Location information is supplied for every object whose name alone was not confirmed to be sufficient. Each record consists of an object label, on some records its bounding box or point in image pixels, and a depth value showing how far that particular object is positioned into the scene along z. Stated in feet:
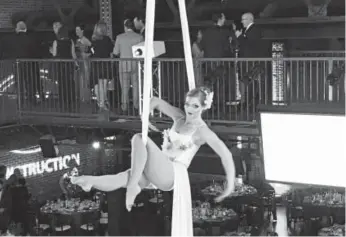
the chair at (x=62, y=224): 44.49
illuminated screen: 21.29
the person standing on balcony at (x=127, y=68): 31.35
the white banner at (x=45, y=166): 47.73
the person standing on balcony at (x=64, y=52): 35.91
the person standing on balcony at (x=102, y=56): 33.38
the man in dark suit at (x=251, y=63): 29.01
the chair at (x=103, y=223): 45.01
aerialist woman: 13.50
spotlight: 51.67
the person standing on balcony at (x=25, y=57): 35.01
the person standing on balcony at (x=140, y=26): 33.30
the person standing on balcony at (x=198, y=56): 31.96
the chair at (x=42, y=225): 44.14
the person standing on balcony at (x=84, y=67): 34.83
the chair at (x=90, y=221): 44.77
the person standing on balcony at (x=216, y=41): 31.17
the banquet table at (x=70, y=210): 45.52
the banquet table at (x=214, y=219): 42.98
